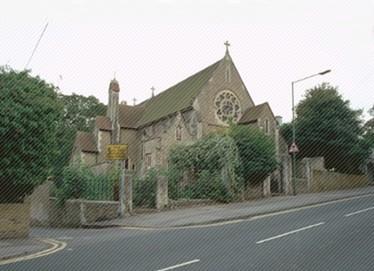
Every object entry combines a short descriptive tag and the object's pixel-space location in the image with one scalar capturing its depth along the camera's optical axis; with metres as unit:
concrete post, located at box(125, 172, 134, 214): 22.56
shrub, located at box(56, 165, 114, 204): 23.08
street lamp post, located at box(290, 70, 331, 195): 29.66
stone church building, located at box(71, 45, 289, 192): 36.91
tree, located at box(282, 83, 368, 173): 42.12
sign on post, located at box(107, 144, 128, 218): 22.11
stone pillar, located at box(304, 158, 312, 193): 34.56
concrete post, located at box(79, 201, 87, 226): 20.55
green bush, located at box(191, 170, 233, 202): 27.05
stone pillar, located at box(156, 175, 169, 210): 24.00
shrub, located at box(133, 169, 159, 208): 24.44
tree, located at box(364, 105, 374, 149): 43.96
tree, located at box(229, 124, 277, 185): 29.55
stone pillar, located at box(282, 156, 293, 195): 32.84
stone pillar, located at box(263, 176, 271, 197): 31.25
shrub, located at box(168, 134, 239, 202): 27.11
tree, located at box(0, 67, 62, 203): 14.72
